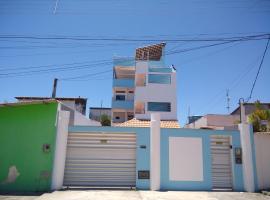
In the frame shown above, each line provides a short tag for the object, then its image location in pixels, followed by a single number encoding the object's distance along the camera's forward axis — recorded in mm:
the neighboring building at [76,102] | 32712
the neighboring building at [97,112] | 44105
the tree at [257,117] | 15530
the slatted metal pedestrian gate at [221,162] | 10025
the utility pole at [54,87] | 19538
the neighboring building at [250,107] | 30617
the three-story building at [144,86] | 25975
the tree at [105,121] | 31061
